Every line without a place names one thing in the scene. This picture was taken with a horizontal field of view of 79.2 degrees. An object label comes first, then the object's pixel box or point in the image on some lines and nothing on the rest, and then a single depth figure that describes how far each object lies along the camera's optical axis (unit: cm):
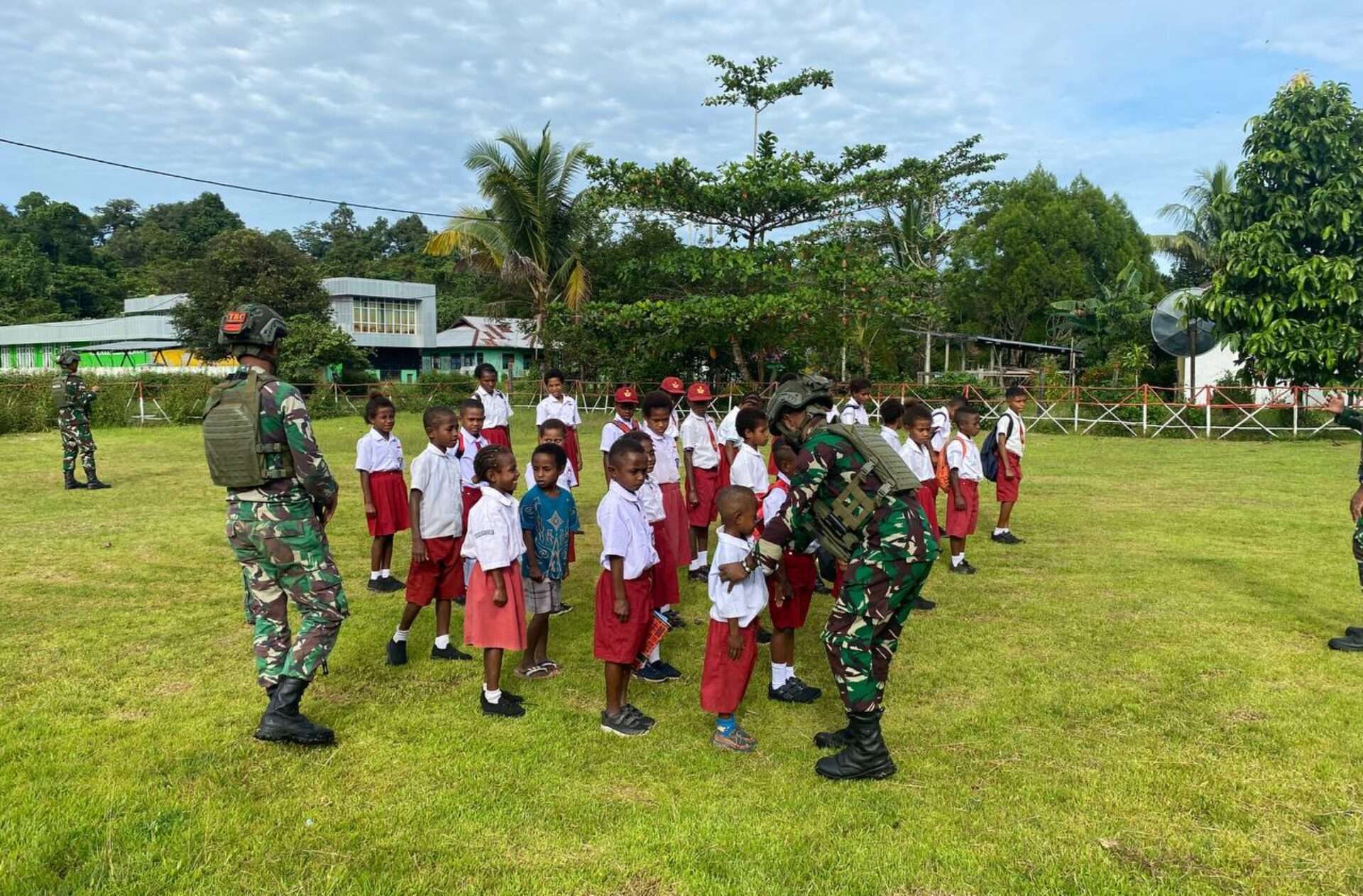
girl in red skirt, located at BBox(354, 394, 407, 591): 642
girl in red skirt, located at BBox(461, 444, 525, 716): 412
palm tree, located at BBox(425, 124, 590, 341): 2219
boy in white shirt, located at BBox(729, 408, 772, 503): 538
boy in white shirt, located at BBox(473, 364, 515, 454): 868
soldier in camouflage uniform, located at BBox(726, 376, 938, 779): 348
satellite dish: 2148
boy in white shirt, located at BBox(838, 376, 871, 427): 759
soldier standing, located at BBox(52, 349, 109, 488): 1132
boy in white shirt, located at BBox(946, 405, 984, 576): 695
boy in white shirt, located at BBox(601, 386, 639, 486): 661
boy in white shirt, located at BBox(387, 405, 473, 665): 502
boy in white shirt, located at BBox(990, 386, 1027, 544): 797
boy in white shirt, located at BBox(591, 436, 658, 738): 397
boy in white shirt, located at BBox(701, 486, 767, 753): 377
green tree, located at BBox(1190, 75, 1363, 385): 1686
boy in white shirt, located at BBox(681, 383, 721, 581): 690
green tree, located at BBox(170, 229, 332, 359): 3528
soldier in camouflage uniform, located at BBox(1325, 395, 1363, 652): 496
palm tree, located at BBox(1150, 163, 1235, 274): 3225
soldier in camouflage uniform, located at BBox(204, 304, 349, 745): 375
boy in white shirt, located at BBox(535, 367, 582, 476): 887
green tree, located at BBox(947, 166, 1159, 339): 3628
